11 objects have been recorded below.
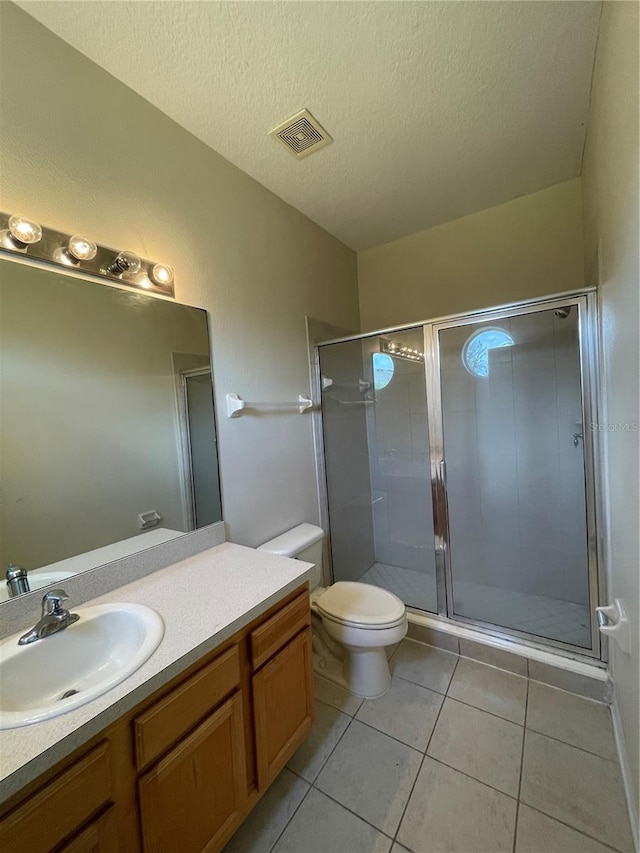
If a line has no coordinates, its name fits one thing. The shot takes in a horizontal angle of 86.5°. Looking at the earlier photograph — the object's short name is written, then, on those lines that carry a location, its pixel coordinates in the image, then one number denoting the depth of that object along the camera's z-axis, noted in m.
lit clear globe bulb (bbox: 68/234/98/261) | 1.13
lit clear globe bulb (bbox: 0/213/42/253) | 1.00
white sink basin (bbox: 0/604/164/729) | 0.82
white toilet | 1.57
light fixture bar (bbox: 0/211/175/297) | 1.01
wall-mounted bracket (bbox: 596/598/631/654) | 1.06
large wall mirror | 1.04
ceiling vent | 1.50
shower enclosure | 1.92
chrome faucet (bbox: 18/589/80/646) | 0.90
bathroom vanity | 0.64
